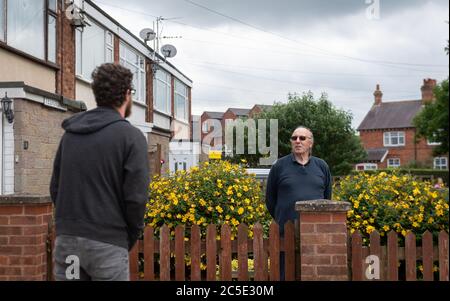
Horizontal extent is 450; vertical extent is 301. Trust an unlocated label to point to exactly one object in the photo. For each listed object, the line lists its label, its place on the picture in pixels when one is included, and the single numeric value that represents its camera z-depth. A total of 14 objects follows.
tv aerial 22.33
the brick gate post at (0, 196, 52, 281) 4.49
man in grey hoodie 2.78
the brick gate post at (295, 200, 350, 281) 4.19
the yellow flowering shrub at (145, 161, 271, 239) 5.37
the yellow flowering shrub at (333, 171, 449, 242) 5.08
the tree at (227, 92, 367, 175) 35.34
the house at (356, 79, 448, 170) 50.88
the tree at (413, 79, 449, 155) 31.48
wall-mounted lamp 9.92
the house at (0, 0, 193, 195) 10.09
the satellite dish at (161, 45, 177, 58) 24.34
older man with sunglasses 4.63
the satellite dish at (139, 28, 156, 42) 22.28
